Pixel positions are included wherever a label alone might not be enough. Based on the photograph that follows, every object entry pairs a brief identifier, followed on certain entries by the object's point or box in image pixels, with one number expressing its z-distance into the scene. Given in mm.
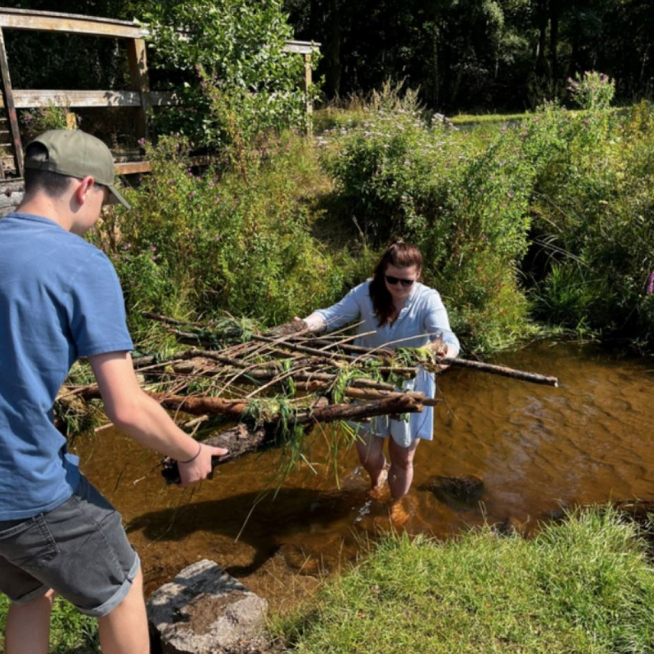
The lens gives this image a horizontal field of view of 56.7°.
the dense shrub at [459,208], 7438
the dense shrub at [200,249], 6590
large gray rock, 3033
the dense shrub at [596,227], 7711
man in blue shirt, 1846
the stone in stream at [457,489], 4812
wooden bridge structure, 6801
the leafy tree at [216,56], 8492
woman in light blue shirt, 3941
